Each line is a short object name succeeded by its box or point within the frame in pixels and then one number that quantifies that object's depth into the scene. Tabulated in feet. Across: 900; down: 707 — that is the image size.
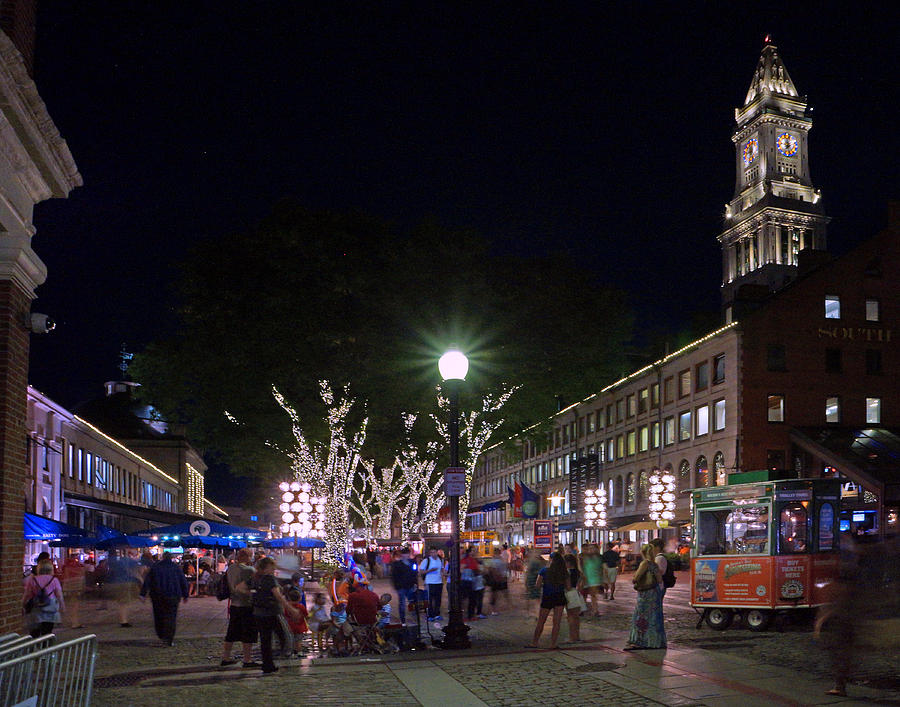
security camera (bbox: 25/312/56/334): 35.73
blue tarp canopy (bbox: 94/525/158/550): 124.67
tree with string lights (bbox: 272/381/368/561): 119.03
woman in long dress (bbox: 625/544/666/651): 49.08
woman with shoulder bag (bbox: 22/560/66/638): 52.65
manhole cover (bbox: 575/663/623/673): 43.37
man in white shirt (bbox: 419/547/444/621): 73.20
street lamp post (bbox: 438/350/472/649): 52.31
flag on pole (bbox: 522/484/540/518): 129.79
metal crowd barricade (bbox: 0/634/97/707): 19.53
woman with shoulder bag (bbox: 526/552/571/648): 50.85
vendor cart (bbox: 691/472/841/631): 59.00
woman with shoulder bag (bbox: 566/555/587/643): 51.88
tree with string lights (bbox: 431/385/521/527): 120.98
